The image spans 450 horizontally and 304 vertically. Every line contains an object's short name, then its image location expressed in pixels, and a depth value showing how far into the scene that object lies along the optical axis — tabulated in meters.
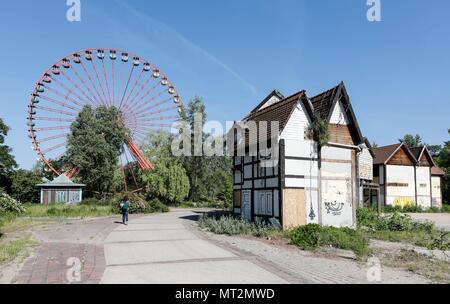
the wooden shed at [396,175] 46.28
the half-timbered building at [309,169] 18.34
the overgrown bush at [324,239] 13.87
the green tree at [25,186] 45.66
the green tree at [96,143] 45.34
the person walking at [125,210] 22.66
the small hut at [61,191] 42.16
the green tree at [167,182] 46.19
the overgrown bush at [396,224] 21.34
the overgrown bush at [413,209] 42.69
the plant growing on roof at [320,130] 18.88
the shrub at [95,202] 39.41
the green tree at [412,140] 97.50
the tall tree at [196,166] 55.38
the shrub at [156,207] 36.11
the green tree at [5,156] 48.27
